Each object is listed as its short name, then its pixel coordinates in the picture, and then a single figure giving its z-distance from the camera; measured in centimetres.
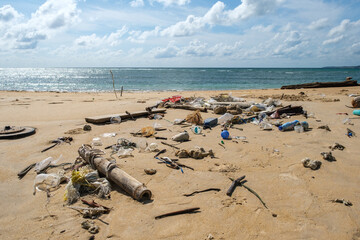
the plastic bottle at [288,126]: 555
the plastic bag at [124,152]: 402
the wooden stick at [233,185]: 281
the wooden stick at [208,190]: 285
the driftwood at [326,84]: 1611
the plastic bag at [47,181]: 308
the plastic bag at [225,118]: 661
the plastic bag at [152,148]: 428
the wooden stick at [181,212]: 243
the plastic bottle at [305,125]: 552
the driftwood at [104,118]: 638
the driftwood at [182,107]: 810
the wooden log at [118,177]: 270
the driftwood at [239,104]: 858
